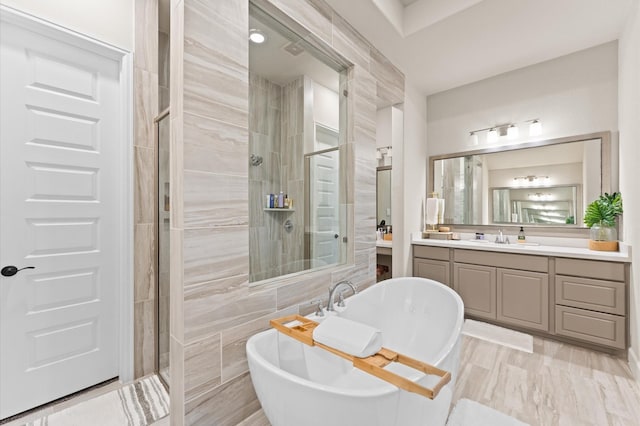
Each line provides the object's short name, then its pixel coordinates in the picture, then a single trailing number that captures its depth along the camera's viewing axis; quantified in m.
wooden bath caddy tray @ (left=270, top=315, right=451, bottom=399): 0.93
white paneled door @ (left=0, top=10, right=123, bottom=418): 1.59
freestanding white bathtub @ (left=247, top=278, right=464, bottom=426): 0.90
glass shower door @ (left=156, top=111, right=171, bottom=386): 1.85
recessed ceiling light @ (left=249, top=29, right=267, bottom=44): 1.60
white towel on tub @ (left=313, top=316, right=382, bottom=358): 1.19
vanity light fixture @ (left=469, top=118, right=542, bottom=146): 3.00
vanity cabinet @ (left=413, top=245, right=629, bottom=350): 2.28
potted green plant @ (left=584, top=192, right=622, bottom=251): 2.46
